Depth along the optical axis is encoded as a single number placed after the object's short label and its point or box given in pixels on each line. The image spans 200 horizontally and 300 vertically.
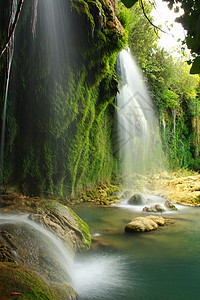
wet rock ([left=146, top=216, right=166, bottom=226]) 5.15
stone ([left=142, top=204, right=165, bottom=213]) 6.66
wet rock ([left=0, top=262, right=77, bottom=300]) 1.61
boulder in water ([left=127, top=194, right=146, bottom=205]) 8.16
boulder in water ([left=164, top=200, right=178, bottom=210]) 7.06
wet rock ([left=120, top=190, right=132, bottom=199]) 9.51
